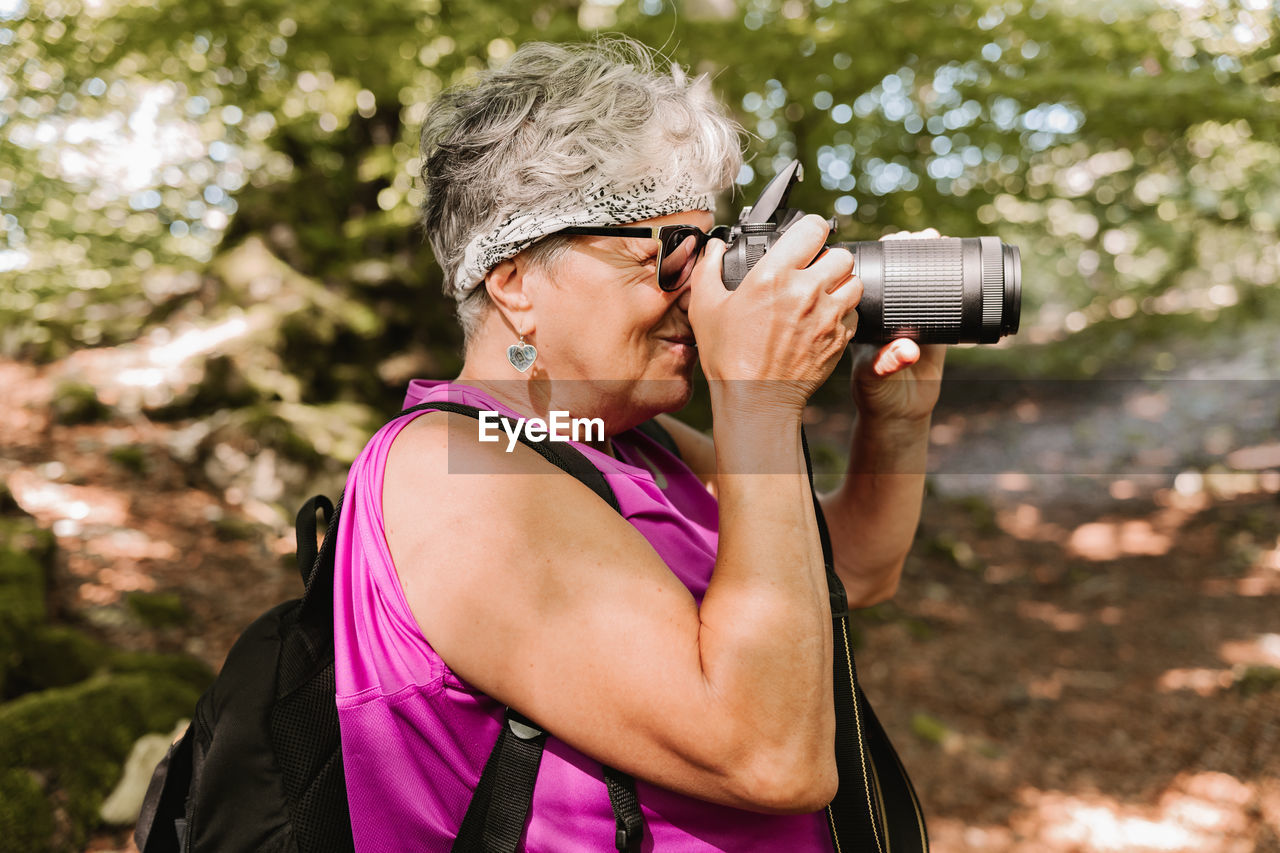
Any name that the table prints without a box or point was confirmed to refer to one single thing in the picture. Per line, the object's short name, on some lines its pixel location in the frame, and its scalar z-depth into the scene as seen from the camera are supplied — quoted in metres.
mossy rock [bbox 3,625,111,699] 2.72
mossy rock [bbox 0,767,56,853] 1.94
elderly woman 0.97
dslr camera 1.32
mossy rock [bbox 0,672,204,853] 2.02
